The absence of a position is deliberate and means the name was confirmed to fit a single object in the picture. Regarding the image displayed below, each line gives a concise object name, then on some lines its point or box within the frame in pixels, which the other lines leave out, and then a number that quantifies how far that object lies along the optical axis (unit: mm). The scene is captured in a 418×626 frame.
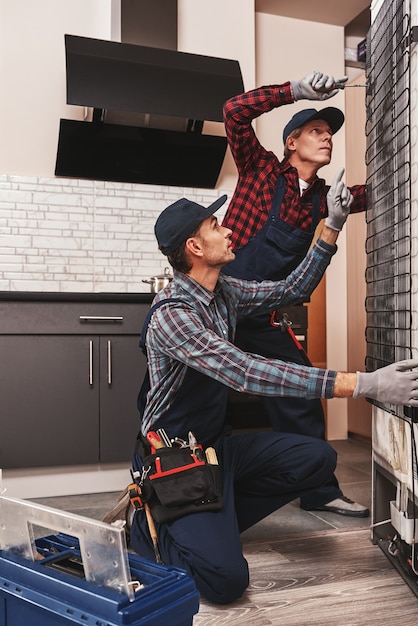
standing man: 2225
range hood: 2975
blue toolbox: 974
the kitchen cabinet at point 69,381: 2764
